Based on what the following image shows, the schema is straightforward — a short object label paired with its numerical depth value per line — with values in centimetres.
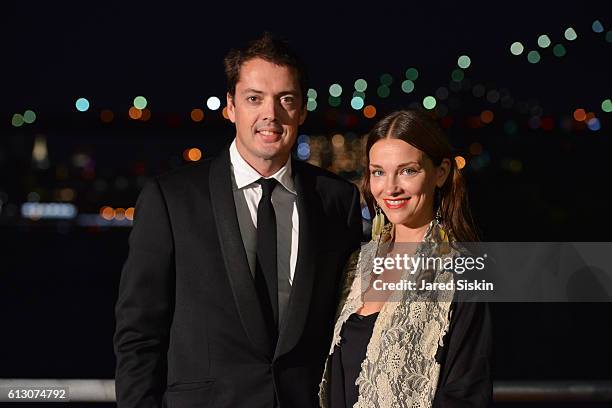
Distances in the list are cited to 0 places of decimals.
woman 262
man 278
